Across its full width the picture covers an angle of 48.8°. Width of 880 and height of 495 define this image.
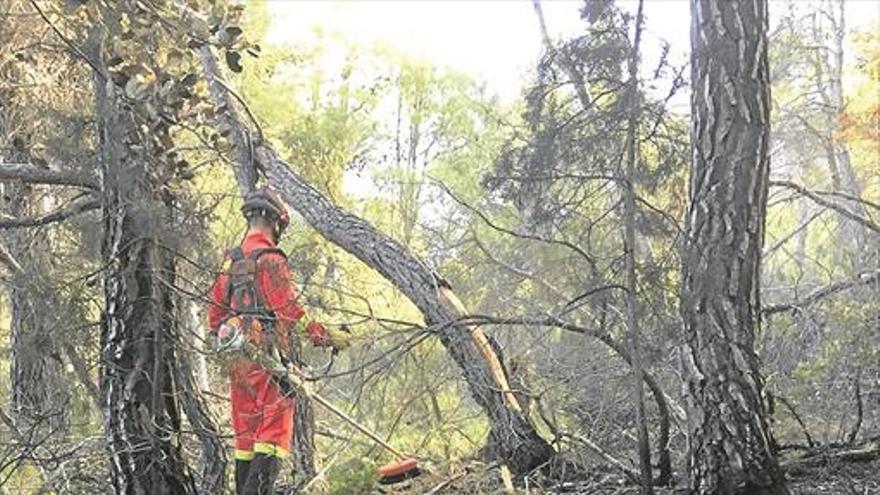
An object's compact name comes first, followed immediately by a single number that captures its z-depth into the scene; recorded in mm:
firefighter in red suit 4458
